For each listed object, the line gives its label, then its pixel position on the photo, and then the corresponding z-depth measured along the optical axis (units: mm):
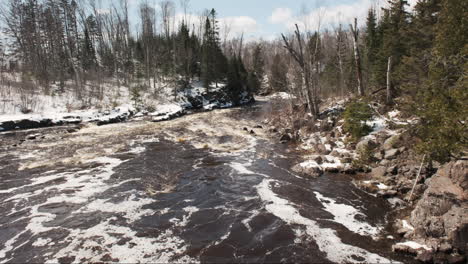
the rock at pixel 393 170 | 11741
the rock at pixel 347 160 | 13885
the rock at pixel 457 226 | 6688
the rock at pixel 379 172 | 11961
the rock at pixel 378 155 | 13334
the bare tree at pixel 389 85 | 18469
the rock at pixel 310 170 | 13023
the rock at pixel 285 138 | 20550
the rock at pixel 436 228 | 7133
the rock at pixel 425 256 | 6613
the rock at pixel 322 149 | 16209
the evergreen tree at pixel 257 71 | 62669
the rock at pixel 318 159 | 14455
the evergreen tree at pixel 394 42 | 21141
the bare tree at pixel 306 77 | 22225
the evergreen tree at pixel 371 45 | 28273
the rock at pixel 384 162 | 12479
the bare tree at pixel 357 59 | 21781
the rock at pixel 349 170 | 13047
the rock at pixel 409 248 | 6858
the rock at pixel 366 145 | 13755
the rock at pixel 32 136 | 22344
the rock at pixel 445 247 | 6668
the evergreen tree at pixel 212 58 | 48281
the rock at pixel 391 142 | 13259
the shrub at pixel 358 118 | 15539
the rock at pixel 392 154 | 12648
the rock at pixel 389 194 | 10291
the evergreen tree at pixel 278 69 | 48125
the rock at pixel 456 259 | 6448
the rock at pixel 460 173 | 7958
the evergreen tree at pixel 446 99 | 7805
